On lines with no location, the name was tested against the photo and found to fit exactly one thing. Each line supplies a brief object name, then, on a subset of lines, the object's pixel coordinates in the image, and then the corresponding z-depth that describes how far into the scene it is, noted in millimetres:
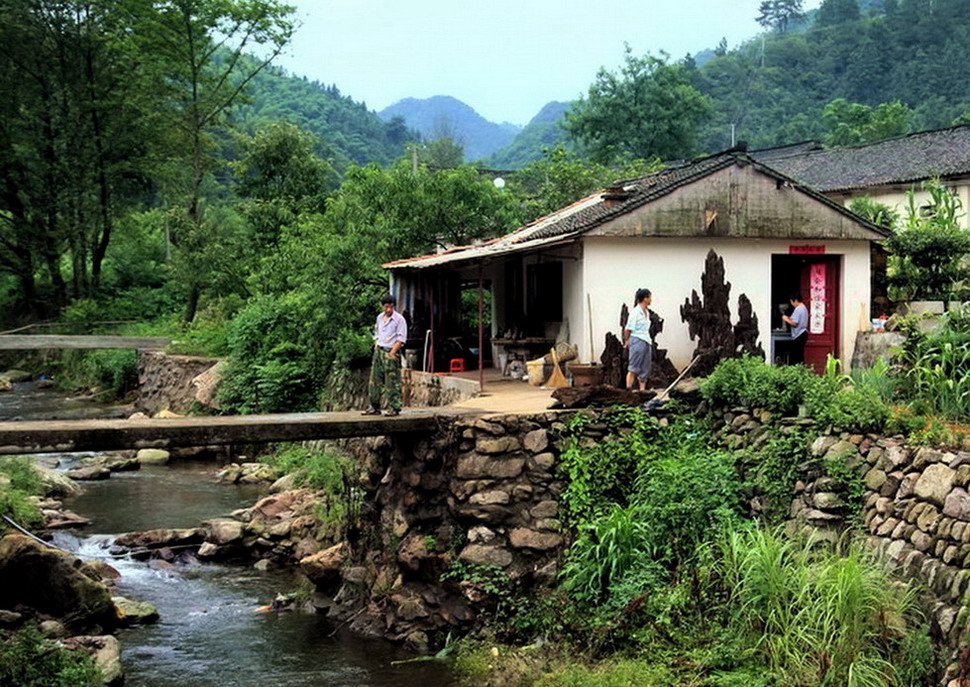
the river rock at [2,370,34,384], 39938
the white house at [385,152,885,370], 16891
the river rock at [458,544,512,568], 12680
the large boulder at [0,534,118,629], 13531
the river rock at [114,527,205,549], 17578
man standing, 13969
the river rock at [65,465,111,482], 23391
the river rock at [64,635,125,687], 11570
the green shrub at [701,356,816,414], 12312
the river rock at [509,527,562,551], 12695
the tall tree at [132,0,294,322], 34906
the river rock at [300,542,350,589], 14867
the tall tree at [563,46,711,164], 52000
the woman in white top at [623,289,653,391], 14828
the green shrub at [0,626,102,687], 10625
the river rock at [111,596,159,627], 13984
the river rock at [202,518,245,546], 17312
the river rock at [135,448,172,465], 25406
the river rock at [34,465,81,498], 21253
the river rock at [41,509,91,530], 18625
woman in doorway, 17828
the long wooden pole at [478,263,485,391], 16312
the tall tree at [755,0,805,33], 92625
